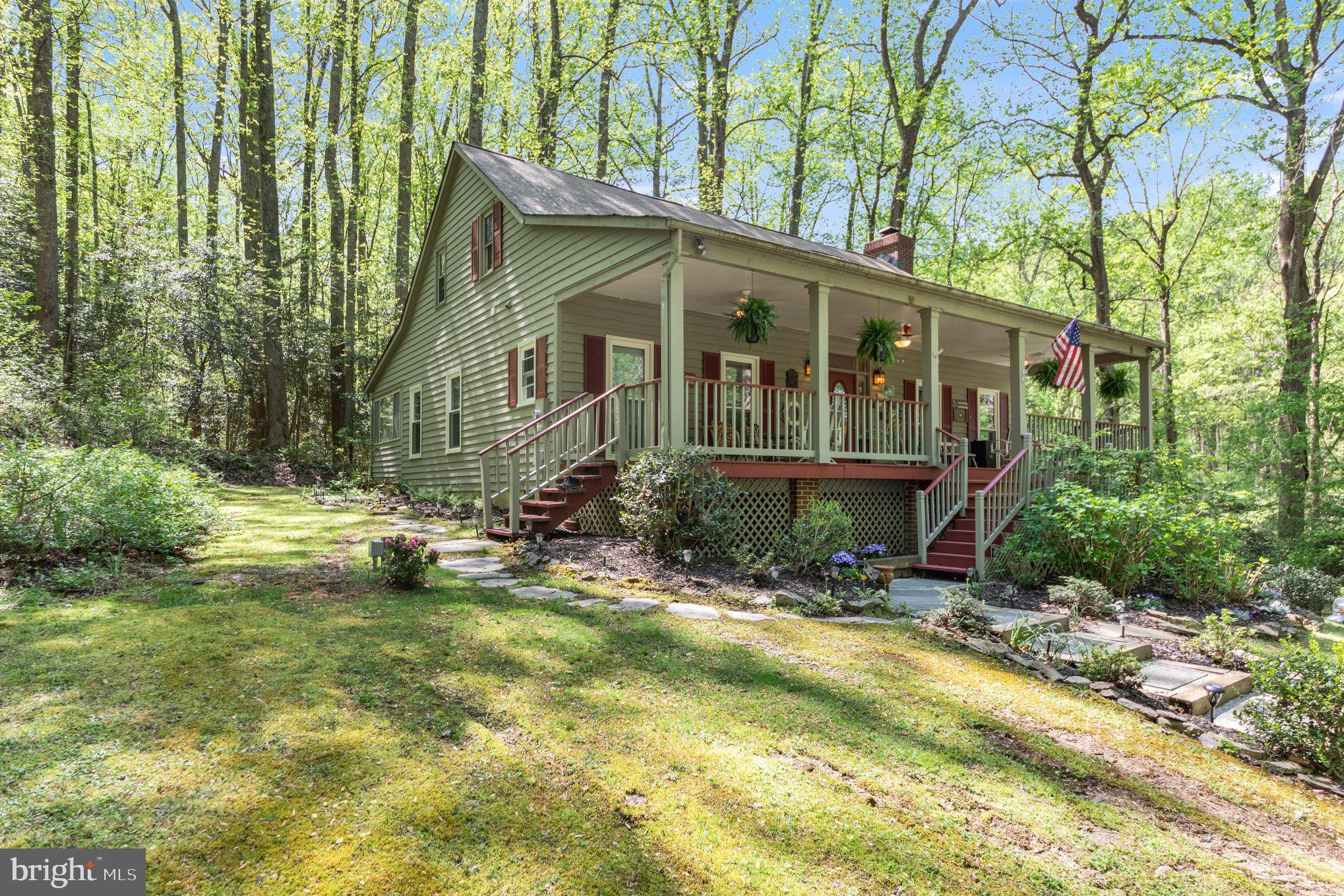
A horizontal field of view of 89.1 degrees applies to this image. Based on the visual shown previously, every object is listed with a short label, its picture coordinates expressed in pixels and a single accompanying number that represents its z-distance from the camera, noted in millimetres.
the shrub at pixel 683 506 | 7223
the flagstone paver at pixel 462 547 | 7898
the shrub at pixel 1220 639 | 5402
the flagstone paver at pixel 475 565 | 6801
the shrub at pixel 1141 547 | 7816
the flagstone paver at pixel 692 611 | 5434
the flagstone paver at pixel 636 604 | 5551
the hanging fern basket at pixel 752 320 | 9320
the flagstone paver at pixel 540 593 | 5766
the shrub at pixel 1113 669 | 4613
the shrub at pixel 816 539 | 7250
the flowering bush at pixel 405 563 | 5617
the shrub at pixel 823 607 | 5863
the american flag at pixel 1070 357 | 11039
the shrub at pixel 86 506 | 5754
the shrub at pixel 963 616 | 5590
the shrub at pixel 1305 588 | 8844
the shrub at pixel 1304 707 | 3543
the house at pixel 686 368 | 8789
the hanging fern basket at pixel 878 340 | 11008
